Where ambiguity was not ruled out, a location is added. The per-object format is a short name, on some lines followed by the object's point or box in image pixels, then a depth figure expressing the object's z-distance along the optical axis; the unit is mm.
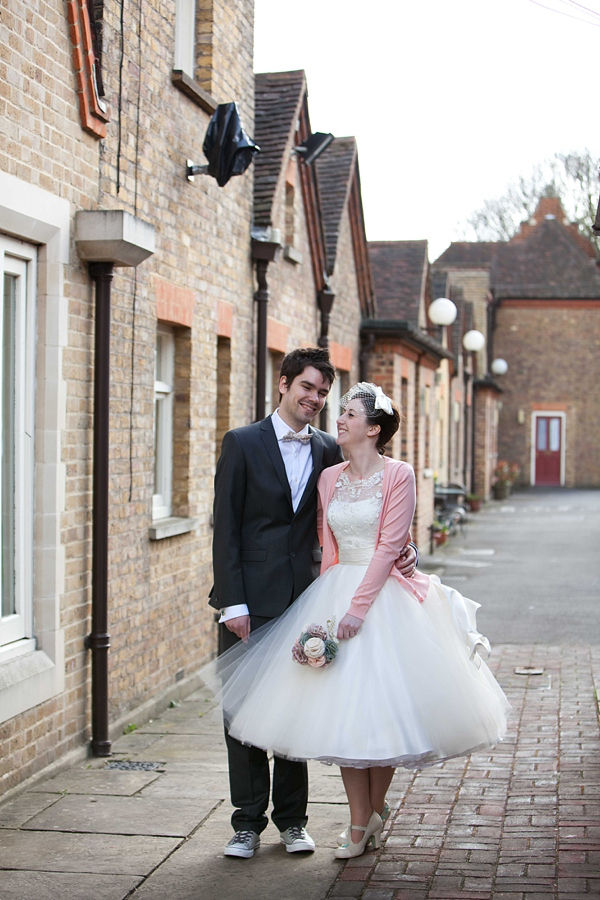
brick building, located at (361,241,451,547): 17047
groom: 4805
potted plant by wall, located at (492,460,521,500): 36531
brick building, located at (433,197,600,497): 42562
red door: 43094
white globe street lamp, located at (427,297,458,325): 20391
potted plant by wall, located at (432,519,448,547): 20641
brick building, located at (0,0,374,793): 5926
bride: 4438
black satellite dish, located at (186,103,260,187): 8492
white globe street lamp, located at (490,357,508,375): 41219
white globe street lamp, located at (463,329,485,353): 29225
